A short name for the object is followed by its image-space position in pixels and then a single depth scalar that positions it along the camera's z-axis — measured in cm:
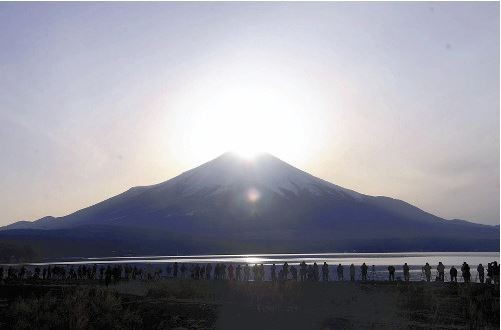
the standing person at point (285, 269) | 4195
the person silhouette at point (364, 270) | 4167
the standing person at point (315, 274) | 4097
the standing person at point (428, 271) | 3806
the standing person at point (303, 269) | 4244
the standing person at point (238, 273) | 4500
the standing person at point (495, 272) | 3586
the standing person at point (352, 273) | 4011
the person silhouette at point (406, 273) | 3922
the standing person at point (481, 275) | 3704
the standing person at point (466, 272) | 3519
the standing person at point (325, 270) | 4128
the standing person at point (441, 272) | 3850
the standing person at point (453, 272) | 3738
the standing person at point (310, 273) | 4194
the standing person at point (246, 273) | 4577
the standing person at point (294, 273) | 4289
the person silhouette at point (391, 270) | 3947
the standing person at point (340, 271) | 4360
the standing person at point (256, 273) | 4220
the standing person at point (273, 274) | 4175
